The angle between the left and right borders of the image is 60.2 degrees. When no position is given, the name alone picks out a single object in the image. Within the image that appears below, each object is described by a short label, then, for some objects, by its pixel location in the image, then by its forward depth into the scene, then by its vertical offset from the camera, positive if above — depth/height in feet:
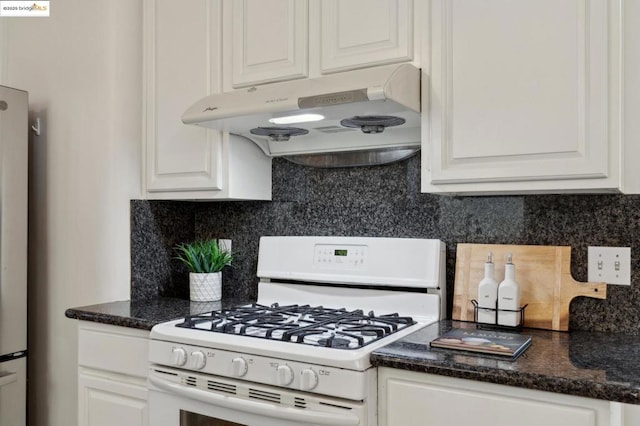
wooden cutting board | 5.70 -0.75
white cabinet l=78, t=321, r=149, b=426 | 6.38 -2.00
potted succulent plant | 7.77 -0.85
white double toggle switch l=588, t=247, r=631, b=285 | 5.53 -0.53
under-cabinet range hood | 5.32 +1.03
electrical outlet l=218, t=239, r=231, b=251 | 8.34 -0.51
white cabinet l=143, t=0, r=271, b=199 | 7.04 +1.20
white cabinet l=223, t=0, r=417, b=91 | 5.78 +1.95
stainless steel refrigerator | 7.36 -0.61
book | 4.60 -1.15
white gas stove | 4.75 -1.22
